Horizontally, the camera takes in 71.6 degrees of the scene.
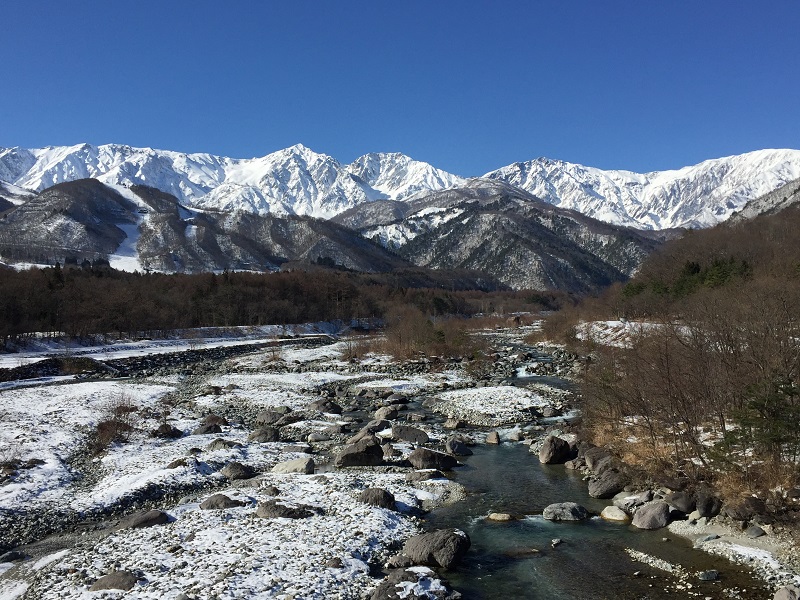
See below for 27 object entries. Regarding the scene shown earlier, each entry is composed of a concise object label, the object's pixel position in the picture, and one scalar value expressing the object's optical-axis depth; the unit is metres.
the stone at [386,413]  30.83
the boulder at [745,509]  13.84
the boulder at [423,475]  19.34
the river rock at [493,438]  24.80
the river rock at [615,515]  15.49
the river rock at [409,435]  25.05
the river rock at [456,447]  22.95
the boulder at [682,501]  15.06
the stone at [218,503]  15.89
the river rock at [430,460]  20.86
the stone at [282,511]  15.33
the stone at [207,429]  26.46
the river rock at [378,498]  16.30
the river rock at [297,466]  20.14
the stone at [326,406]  32.66
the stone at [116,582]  11.17
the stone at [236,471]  19.78
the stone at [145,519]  14.71
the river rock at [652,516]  14.79
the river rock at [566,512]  15.71
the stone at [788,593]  10.35
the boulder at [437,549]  12.89
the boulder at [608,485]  17.28
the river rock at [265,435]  25.31
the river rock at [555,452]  21.16
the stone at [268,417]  29.80
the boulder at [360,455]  21.44
